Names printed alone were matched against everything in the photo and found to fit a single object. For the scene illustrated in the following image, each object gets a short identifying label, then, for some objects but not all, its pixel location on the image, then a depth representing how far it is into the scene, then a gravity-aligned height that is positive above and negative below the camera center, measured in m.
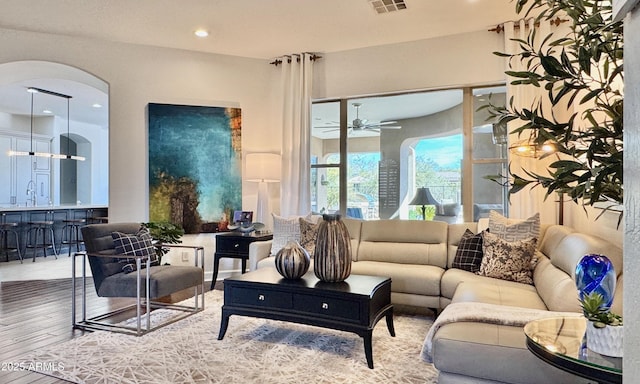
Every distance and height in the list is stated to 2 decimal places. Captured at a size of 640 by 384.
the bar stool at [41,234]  7.21 -0.71
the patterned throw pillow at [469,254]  3.79 -0.54
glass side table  1.36 -0.57
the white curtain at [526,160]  4.36 +0.38
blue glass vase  1.63 -0.33
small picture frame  5.30 -0.28
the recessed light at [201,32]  4.75 +1.92
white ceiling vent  3.98 +1.90
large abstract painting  5.29 +0.41
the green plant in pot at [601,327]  1.45 -0.47
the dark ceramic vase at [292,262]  3.21 -0.52
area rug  2.56 -1.12
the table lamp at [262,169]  5.25 +0.34
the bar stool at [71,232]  7.85 -0.72
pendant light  7.43 +1.91
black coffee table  2.79 -0.76
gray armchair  3.35 -0.70
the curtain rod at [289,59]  5.52 +1.87
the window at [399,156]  4.91 +0.52
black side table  4.85 -0.59
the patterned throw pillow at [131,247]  3.59 -0.46
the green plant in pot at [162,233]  4.32 -0.41
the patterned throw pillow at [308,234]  4.40 -0.42
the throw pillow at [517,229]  3.64 -0.29
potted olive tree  1.13 +0.26
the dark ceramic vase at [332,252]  3.13 -0.43
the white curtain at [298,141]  5.51 +0.74
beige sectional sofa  1.92 -0.69
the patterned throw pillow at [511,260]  3.43 -0.55
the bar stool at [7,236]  6.83 -0.68
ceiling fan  5.47 +0.96
